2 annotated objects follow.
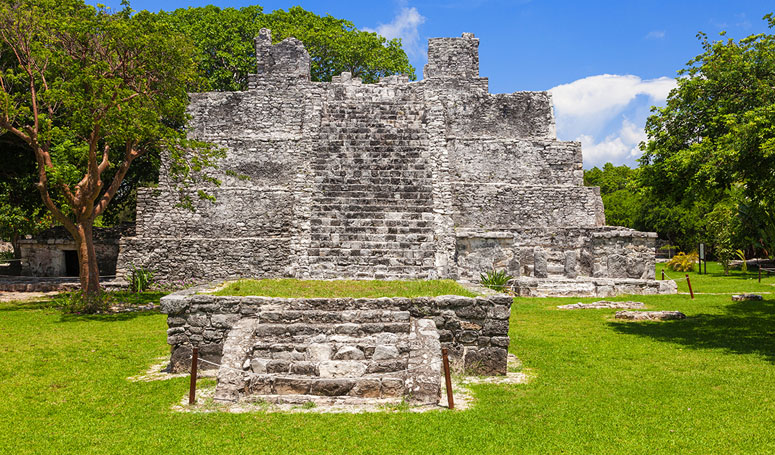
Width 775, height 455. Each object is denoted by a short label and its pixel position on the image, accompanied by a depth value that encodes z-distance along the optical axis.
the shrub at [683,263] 26.22
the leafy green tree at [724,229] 23.92
